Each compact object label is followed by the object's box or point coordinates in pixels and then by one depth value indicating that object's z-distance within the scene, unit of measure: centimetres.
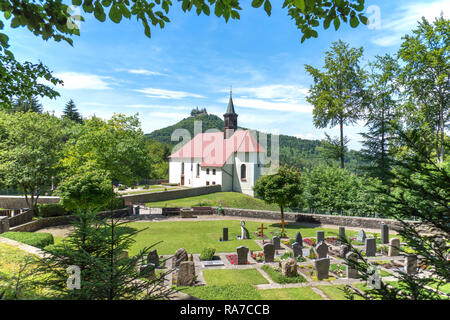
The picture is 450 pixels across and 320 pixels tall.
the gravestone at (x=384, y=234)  1418
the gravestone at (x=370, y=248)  1211
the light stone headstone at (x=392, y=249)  1192
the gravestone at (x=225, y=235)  1523
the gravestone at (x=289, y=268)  947
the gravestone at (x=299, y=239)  1381
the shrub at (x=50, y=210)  1914
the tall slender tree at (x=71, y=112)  5308
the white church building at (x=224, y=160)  4126
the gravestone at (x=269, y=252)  1126
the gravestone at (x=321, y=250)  1159
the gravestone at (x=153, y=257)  1041
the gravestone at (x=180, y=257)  1038
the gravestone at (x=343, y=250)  1120
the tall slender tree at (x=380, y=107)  2238
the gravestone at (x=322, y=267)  935
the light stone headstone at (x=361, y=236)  1443
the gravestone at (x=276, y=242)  1333
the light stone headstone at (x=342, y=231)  1475
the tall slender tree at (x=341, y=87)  2428
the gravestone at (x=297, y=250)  1177
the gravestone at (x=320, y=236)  1426
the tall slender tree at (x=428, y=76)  1822
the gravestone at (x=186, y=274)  872
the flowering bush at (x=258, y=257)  1165
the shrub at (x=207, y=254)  1144
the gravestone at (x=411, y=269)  913
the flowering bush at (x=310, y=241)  1410
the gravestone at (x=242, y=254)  1105
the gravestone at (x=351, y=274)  927
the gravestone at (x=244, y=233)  1585
